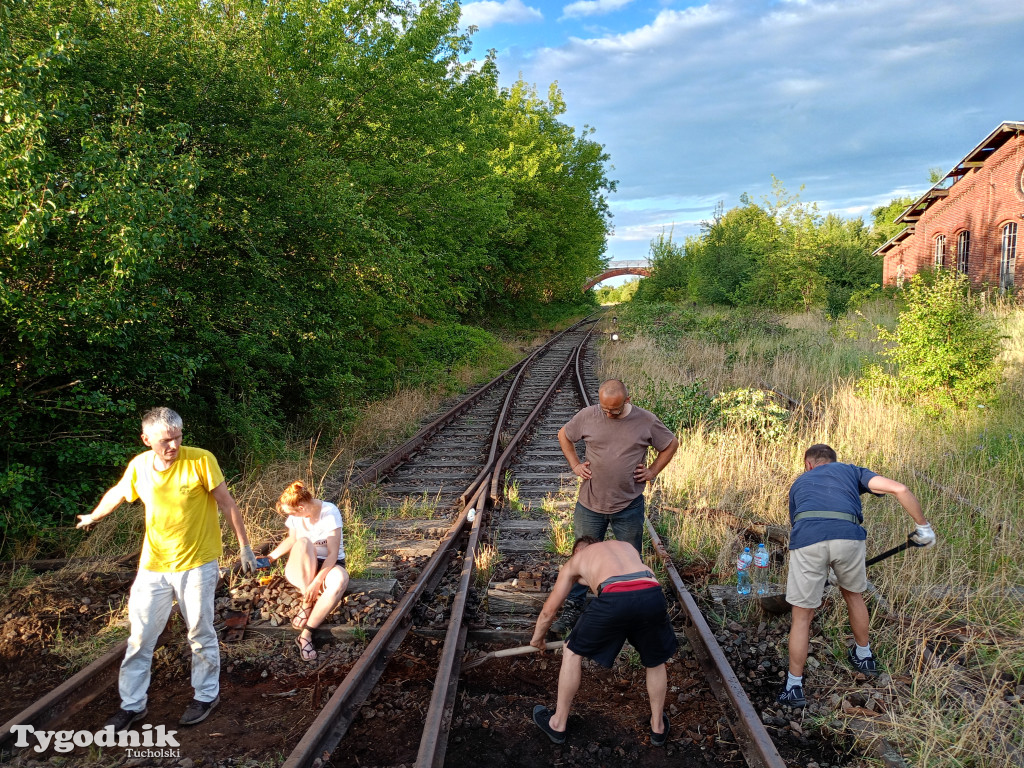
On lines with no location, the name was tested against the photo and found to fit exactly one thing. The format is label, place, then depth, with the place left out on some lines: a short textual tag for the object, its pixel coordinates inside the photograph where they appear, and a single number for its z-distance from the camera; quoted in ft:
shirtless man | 12.07
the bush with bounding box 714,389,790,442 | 29.63
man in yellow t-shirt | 12.98
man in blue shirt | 13.80
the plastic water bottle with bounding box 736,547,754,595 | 17.69
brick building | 79.25
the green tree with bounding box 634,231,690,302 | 162.81
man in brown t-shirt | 16.42
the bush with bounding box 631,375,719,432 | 32.89
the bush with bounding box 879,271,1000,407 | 33.73
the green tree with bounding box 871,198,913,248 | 144.97
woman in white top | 15.90
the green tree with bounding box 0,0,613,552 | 17.63
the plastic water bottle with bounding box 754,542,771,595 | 17.40
